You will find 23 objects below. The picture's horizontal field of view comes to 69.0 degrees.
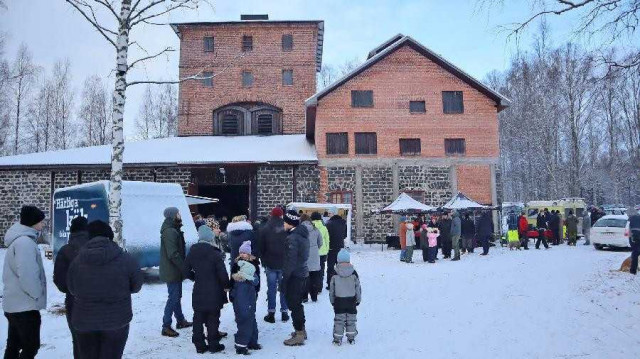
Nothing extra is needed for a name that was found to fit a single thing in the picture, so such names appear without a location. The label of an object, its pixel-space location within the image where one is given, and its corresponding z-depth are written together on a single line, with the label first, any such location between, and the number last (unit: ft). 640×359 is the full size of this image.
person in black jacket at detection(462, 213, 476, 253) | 55.59
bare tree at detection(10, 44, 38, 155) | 94.73
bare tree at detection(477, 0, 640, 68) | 23.50
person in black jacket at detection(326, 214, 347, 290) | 33.55
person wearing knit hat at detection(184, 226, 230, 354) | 18.12
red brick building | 71.36
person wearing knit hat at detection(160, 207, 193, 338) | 20.84
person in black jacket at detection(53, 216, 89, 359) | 15.23
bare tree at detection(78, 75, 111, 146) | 117.91
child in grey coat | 19.89
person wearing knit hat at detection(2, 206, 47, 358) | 14.82
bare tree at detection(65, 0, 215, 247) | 28.02
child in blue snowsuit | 18.35
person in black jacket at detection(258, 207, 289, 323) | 22.91
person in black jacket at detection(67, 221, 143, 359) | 12.01
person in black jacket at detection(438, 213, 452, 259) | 53.21
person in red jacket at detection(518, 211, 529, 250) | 60.23
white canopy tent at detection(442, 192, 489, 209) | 61.11
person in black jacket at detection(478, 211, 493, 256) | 54.85
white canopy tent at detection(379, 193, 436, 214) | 62.34
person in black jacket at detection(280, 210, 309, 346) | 19.94
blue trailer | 33.58
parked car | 54.60
